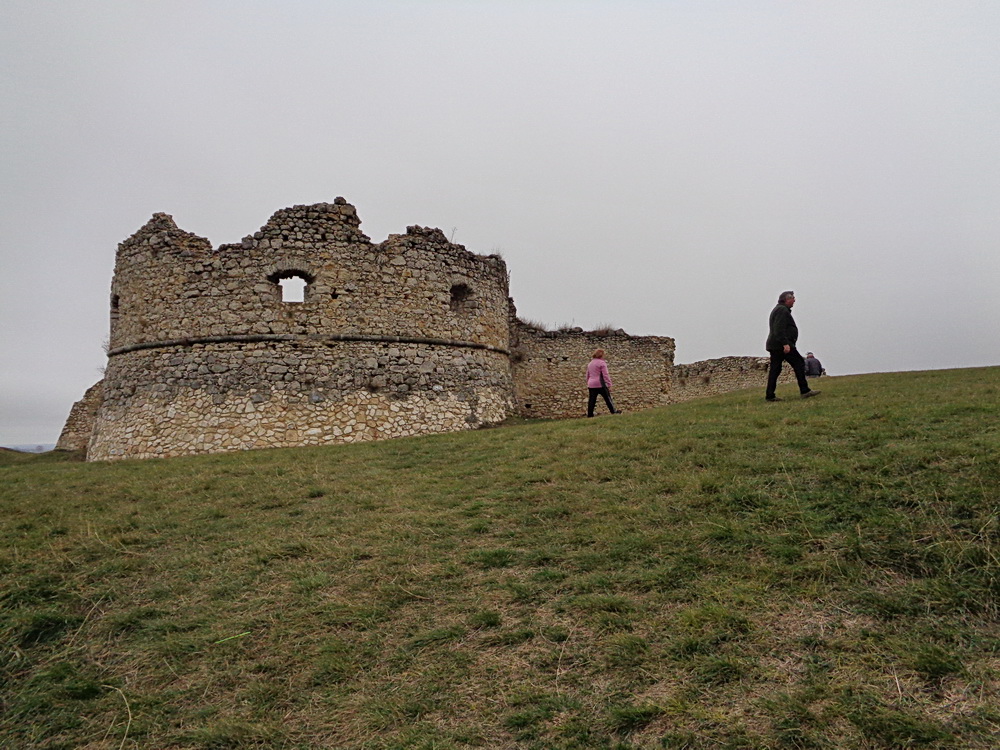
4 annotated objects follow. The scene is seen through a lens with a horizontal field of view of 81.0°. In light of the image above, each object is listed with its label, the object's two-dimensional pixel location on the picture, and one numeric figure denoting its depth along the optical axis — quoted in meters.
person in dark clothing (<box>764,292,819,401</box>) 8.86
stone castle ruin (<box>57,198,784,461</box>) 11.70
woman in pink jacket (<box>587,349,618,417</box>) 11.43
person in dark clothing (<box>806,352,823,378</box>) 15.97
